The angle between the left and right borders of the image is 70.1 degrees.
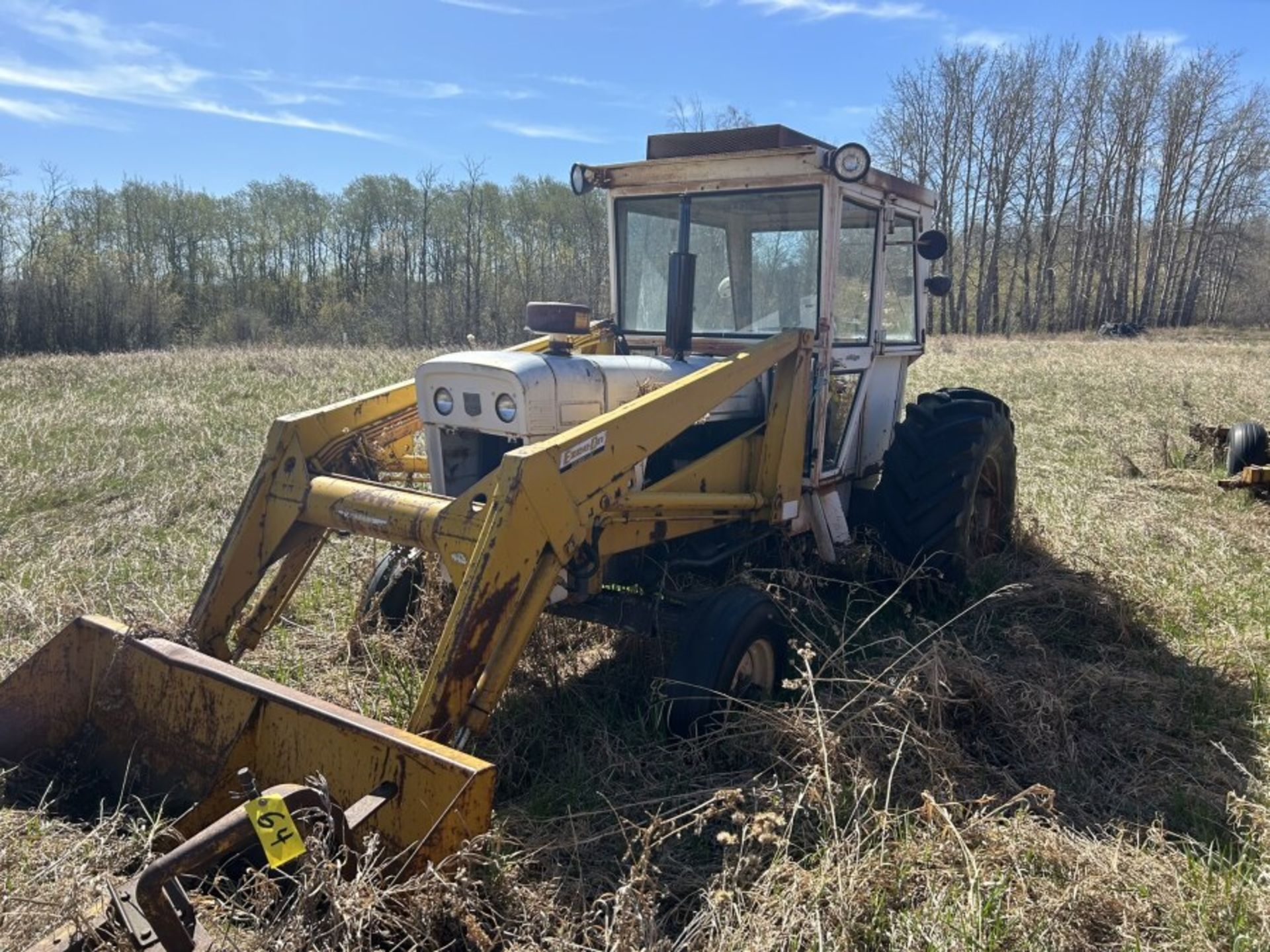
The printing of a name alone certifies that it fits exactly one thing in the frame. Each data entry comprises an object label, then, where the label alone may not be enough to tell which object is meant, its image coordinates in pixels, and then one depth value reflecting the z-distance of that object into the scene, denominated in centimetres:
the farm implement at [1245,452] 769
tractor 273
